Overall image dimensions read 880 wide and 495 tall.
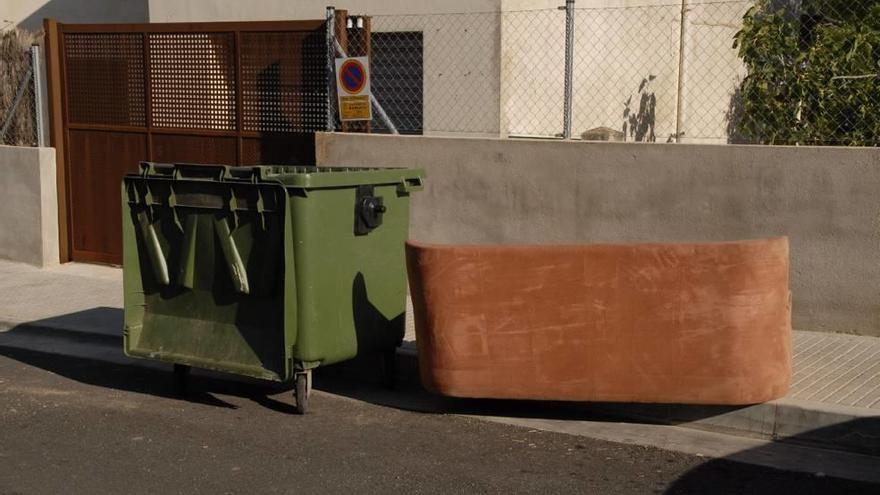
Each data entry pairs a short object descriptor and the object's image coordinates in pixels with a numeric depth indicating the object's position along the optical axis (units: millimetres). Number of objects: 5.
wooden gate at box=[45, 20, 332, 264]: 10672
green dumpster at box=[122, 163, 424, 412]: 6898
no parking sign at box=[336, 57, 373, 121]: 10047
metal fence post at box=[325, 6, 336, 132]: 10164
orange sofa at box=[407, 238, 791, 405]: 6422
